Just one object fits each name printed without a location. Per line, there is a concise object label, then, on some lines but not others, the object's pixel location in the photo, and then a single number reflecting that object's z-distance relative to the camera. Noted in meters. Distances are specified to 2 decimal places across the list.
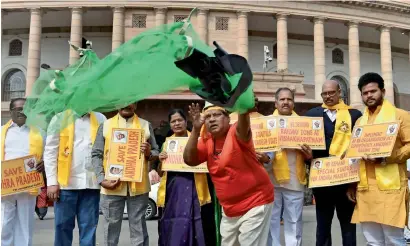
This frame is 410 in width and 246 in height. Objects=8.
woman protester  5.52
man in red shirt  3.91
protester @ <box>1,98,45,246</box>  6.00
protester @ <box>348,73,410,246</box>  4.74
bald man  5.77
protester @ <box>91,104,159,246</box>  5.61
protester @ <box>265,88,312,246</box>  6.01
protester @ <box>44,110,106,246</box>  5.83
